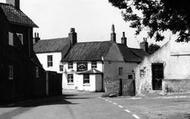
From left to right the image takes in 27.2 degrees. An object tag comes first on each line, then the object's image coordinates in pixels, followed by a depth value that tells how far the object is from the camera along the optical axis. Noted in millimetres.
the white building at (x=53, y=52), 67438
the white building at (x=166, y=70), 32906
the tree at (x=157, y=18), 13531
